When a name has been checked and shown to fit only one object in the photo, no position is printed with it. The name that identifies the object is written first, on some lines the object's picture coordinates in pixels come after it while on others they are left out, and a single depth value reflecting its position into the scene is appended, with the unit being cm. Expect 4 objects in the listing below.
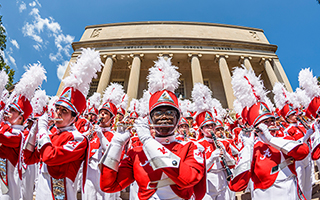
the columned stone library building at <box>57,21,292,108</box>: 2553
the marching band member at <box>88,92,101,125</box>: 722
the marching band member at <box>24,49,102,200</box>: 238
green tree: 1731
